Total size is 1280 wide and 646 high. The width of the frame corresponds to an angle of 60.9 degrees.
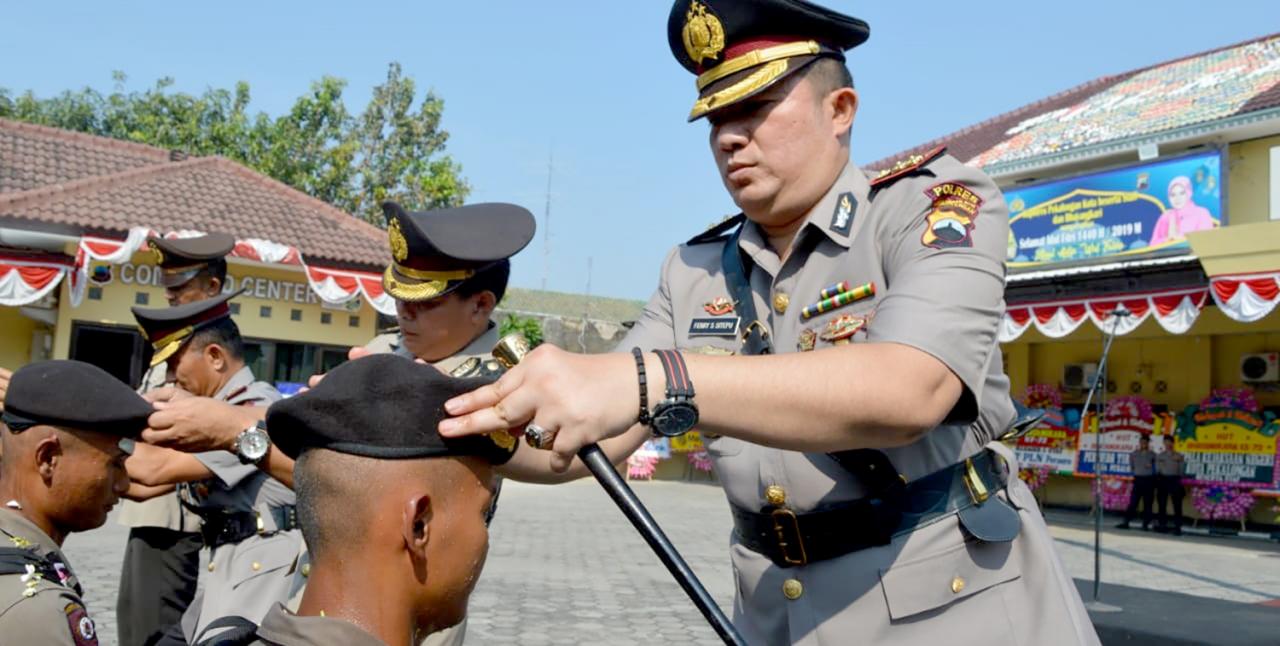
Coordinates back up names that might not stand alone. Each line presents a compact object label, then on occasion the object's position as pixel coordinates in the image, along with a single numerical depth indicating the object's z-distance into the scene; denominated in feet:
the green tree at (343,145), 108.27
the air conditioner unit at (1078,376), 62.64
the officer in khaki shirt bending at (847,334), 6.77
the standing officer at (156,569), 16.19
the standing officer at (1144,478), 55.72
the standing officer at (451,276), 11.47
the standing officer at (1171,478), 54.90
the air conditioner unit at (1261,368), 54.34
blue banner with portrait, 51.11
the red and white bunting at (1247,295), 42.11
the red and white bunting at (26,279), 54.44
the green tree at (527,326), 82.23
